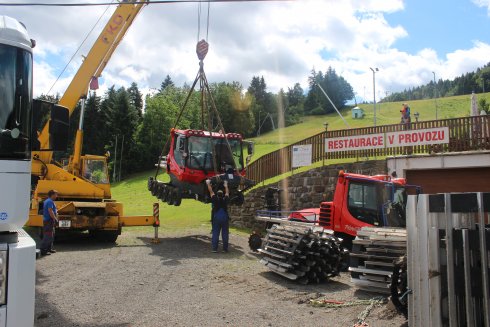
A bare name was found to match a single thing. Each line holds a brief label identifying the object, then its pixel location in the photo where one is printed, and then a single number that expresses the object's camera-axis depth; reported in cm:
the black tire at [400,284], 523
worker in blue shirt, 1189
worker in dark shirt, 1286
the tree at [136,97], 8031
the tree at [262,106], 10350
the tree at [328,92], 11906
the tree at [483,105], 6069
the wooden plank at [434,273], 361
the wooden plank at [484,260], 333
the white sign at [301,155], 2008
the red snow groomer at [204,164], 1409
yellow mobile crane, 1338
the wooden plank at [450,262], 350
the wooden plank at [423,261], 370
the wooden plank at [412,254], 392
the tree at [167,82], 11979
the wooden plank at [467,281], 340
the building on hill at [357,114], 8006
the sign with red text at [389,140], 1731
